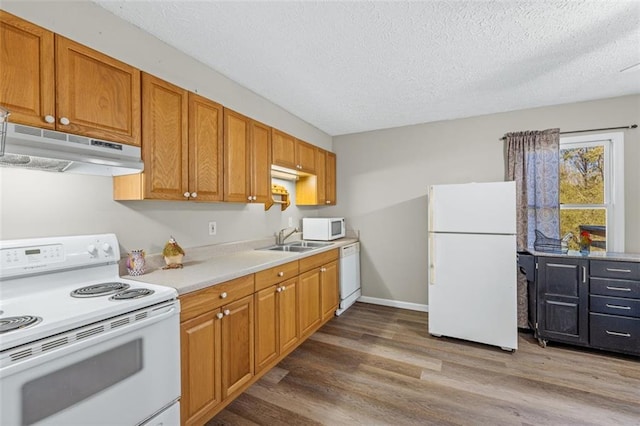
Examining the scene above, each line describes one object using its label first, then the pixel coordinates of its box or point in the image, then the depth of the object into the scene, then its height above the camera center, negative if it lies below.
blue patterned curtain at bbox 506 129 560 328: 2.99 +0.29
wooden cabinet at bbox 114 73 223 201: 1.73 +0.46
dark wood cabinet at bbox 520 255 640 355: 2.44 -0.83
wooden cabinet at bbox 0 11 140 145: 1.22 +0.64
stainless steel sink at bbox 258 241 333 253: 3.21 -0.39
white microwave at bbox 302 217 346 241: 3.55 -0.20
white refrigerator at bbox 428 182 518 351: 2.61 -0.49
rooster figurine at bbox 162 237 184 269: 1.94 -0.29
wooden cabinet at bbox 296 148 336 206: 3.69 +0.38
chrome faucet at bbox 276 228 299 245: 3.32 -0.28
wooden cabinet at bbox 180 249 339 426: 1.58 -0.83
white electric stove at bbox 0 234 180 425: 0.97 -0.49
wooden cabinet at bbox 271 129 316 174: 2.90 +0.69
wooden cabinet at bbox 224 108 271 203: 2.32 +0.49
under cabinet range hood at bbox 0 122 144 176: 1.18 +0.29
